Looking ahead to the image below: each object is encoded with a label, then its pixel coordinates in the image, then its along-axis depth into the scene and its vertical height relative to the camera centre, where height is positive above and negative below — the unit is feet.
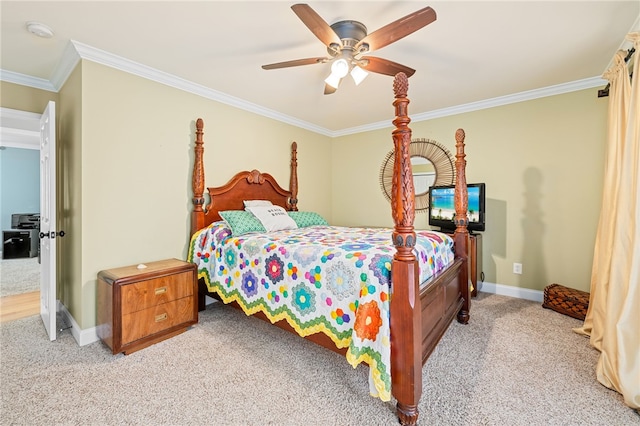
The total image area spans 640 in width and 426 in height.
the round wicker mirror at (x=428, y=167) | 12.54 +2.05
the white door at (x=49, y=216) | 7.64 -0.17
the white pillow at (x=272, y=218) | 10.27 -0.28
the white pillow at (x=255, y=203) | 11.44 +0.32
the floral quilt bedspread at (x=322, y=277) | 5.18 -1.60
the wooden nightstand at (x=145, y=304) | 6.95 -2.51
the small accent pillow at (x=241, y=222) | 9.26 -0.39
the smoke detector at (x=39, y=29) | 6.55 +4.37
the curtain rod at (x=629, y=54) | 6.77 +3.86
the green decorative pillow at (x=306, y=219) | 11.88 -0.36
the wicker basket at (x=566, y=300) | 8.85 -2.95
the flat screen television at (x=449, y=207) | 10.85 +0.18
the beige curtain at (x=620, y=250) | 5.39 -0.89
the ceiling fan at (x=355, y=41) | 5.18 +3.64
